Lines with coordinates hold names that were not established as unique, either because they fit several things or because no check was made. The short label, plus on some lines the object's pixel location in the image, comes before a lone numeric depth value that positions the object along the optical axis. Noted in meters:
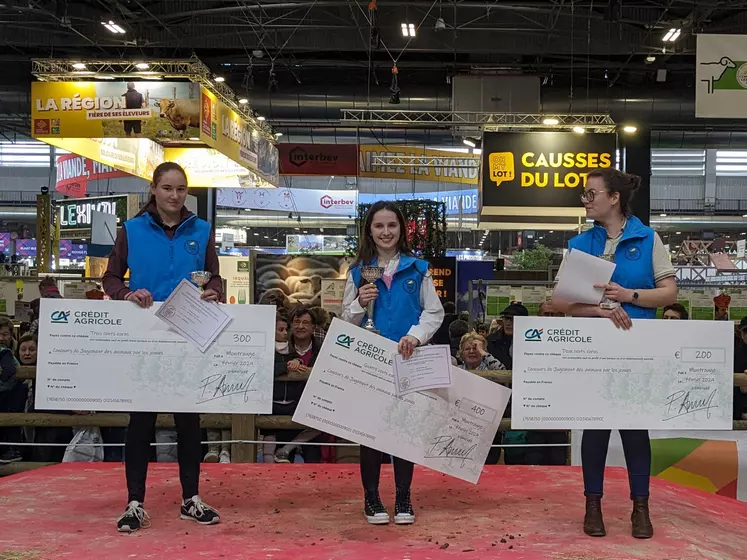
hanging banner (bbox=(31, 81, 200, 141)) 10.66
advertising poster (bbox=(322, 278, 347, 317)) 11.53
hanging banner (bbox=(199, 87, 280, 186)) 11.08
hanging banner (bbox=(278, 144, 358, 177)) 17.42
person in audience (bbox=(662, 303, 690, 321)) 7.30
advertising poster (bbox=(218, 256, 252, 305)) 15.35
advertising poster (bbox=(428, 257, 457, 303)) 10.80
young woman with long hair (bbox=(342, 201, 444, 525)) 3.44
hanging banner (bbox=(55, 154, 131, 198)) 21.45
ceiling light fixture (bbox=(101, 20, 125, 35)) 11.91
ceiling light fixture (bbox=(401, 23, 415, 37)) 11.29
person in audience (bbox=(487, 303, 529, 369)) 6.55
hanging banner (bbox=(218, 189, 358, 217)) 26.05
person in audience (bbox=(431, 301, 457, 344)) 10.18
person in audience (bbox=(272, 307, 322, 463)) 4.73
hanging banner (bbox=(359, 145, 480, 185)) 17.83
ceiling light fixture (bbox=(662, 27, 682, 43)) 11.93
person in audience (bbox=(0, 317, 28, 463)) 4.90
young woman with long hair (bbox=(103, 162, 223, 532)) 3.35
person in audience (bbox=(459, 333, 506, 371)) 5.46
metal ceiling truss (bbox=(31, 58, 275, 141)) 10.70
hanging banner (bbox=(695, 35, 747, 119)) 6.79
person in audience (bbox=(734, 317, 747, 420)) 6.81
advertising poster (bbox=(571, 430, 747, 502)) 4.60
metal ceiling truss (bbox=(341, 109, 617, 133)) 11.98
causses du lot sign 11.04
